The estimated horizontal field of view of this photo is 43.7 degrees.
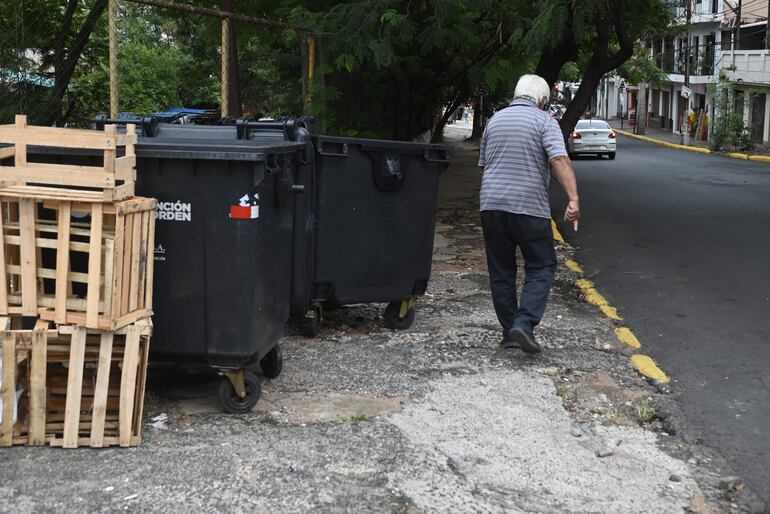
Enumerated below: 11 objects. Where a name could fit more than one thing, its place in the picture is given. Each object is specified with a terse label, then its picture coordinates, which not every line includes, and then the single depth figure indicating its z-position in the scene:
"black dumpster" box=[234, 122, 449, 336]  6.33
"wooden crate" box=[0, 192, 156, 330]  4.30
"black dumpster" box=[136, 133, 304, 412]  4.84
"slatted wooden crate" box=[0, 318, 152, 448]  4.41
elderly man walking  6.24
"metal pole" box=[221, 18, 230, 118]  8.49
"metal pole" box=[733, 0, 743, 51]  44.09
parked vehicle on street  32.88
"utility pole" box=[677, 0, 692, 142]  42.09
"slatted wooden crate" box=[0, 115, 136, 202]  4.28
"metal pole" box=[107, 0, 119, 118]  7.14
